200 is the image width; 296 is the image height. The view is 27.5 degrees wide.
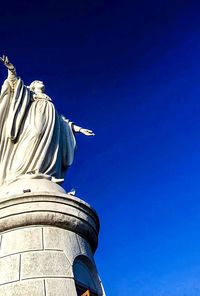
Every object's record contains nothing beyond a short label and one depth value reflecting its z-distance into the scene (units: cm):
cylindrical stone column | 591
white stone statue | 854
